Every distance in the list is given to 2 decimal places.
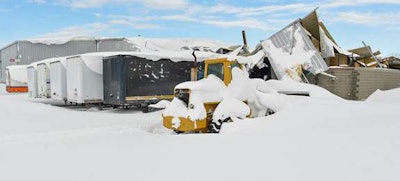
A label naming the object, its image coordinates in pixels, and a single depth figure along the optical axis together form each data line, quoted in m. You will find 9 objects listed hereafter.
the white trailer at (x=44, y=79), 20.39
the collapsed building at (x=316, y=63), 16.36
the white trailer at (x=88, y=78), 16.14
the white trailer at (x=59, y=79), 18.22
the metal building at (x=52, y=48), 40.72
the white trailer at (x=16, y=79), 29.75
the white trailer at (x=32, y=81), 21.77
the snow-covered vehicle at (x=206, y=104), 8.86
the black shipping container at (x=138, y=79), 15.05
